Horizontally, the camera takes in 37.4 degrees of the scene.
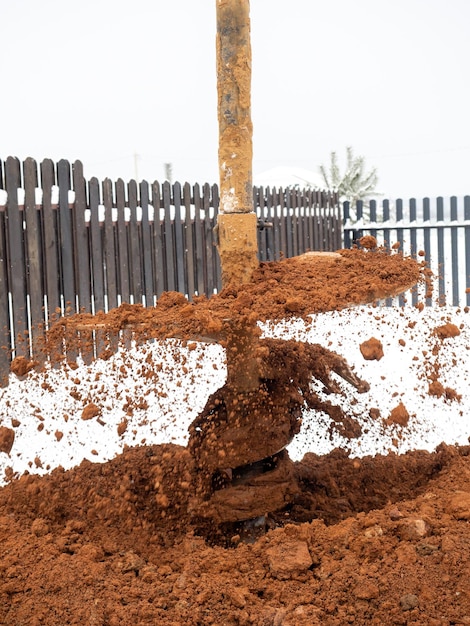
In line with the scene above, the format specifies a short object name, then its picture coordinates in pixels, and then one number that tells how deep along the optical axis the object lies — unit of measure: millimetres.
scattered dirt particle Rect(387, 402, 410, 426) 3908
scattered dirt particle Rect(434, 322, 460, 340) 3557
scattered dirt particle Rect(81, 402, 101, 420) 3500
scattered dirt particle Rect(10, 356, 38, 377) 3413
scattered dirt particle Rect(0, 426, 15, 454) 3895
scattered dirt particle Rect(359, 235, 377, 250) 3852
